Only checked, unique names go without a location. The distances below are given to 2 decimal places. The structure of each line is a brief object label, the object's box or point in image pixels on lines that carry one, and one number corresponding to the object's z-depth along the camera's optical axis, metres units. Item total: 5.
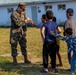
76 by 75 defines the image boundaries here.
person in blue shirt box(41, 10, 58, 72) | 7.97
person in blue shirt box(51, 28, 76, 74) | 7.63
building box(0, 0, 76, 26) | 30.04
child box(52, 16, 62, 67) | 8.58
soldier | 9.03
